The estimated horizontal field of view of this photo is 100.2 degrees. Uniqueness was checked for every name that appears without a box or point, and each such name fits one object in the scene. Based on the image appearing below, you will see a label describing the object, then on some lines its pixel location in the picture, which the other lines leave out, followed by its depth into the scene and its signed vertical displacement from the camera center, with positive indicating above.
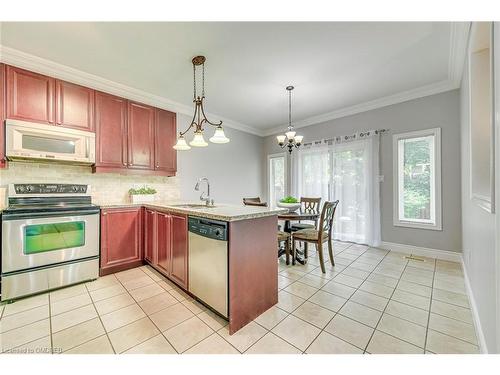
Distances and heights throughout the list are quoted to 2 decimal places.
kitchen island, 1.67 -0.65
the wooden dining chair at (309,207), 3.53 -0.40
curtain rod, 3.78 +0.98
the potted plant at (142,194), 3.21 -0.12
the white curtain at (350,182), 3.83 +0.08
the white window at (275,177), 5.58 +0.25
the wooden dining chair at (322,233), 2.77 -0.68
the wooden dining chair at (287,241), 3.04 -0.81
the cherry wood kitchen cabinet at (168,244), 2.16 -0.68
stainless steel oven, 2.10 -0.58
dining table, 2.86 -0.44
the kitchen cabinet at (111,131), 2.88 +0.80
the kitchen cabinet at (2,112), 2.24 +0.80
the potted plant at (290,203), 3.16 -0.27
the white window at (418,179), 3.29 +0.11
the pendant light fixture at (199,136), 2.28 +0.56
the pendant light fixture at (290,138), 3.16 +0.74
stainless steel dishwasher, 1.67 -0.66
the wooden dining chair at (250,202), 3.57 -0.28
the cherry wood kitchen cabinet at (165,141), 3.47 +0.78
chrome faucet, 2.66 -0.18
